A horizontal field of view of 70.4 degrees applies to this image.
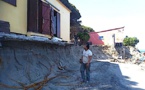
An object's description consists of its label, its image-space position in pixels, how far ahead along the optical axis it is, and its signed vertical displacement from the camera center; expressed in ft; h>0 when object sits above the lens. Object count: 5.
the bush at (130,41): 54.95 +2.47
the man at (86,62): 15.18 -2.41
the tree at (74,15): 45.85 +14.19
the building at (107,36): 55.18 +5.23
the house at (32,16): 14.50 +4.94
